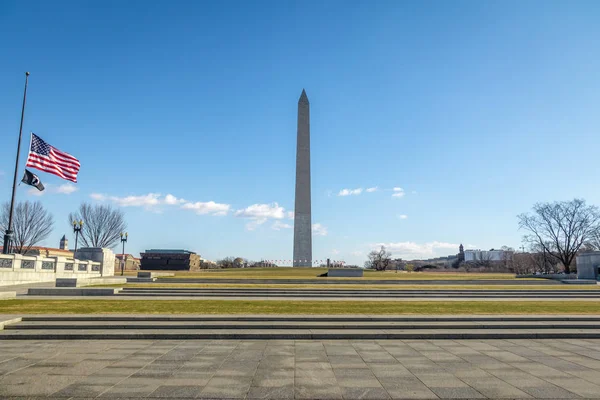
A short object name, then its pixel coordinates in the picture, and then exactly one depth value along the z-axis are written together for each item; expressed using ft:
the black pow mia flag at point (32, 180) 81.36
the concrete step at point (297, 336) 33.17
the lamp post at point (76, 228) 132.20
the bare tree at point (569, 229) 183.73
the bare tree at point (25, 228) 167.38
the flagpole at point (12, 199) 78.64
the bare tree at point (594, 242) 192.40
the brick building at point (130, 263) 313.63
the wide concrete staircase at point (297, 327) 34.01
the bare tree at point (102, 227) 193.47
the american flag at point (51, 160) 77.51
